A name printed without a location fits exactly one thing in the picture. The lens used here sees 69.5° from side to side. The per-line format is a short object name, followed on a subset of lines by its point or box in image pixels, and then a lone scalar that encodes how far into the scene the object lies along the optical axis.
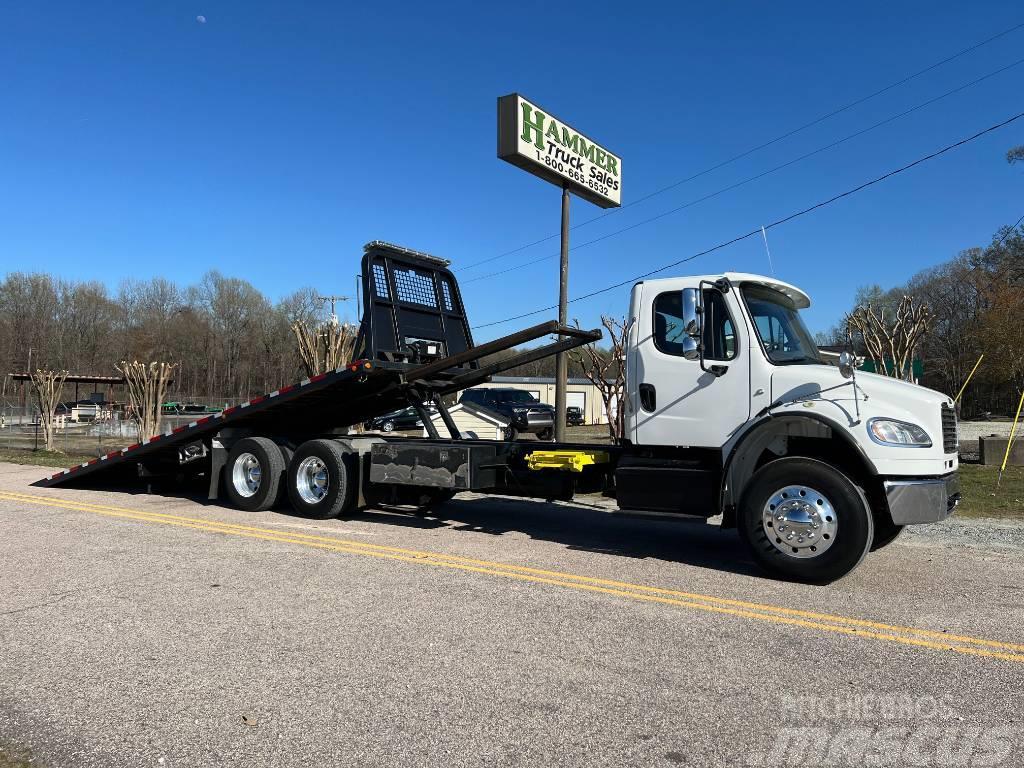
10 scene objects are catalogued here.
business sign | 13.48
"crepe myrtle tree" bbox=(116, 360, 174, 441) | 20.59
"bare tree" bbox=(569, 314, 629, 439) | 14.57
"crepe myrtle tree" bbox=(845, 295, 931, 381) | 17.62
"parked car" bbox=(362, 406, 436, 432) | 19.83
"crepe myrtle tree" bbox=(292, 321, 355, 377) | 17.02
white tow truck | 5.79
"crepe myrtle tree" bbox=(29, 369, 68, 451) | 22.07
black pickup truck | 22.30
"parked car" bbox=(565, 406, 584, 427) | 42.11
